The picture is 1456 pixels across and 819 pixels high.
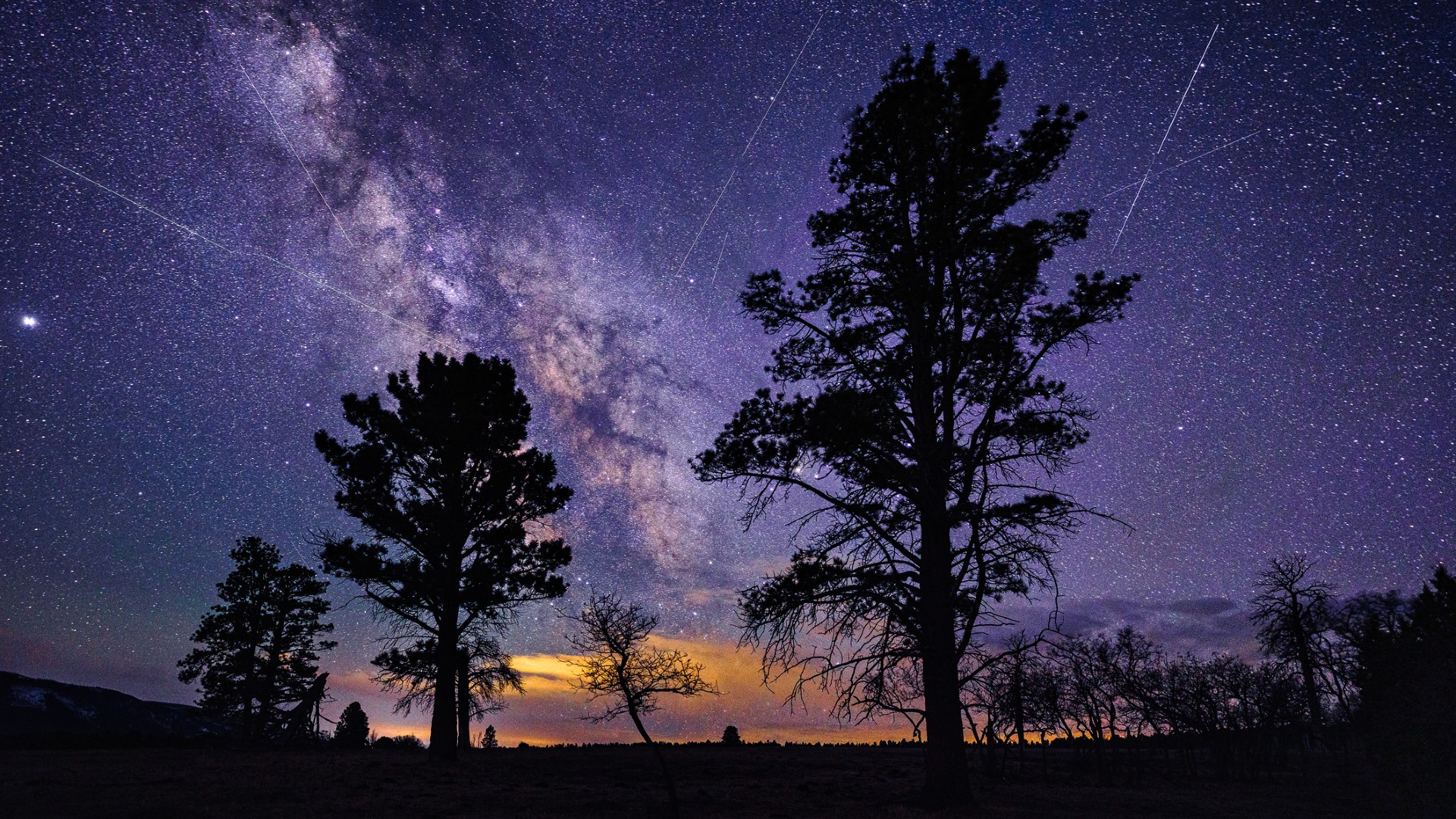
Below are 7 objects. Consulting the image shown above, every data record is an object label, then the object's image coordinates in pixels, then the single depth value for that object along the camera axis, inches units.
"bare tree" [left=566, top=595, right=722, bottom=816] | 682.8
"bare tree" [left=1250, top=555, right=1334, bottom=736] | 1280.8
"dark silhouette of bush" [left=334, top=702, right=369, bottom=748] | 1670.8
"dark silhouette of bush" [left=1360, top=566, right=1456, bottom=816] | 690.2
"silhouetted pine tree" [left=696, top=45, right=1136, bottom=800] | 565.6
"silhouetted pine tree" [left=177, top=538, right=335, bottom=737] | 1366.9
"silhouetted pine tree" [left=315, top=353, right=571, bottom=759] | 981.2
